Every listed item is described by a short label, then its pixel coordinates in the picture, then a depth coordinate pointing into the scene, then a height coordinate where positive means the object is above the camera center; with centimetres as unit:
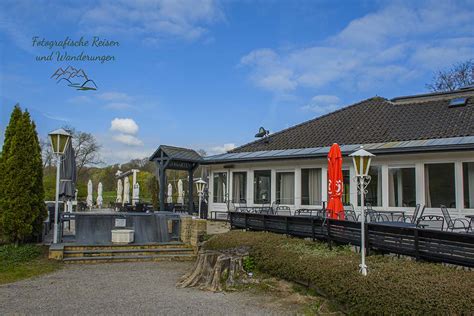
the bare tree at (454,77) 2806 +831
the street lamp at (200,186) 1528 +19
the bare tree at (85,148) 3894 +424
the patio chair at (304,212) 1268 -67
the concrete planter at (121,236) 1044 -119
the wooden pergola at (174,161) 1573 +123
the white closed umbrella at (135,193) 2097 -11
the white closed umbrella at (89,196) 2326 -34
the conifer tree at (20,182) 952 +21
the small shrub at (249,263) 837 -153
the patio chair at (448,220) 844 -63
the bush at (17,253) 866 -142
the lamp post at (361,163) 673 +48
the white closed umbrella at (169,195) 2198 -25
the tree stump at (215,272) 739 -157
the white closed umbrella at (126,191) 2270 -1
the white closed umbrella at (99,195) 2416 -25
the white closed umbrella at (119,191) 2537 -1
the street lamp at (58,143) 965 +117
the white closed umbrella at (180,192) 2253 -6
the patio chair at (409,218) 945 -75
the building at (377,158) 1200 +117
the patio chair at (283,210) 1501 -73
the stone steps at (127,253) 948 -155
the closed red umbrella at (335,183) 949 +20
